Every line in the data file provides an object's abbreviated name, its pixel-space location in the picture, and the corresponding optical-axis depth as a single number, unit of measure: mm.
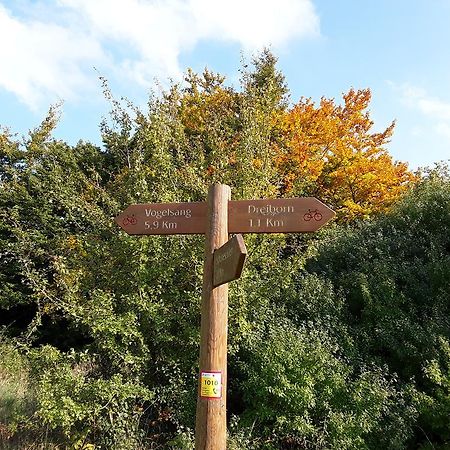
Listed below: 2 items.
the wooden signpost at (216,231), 3355
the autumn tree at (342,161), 13617
